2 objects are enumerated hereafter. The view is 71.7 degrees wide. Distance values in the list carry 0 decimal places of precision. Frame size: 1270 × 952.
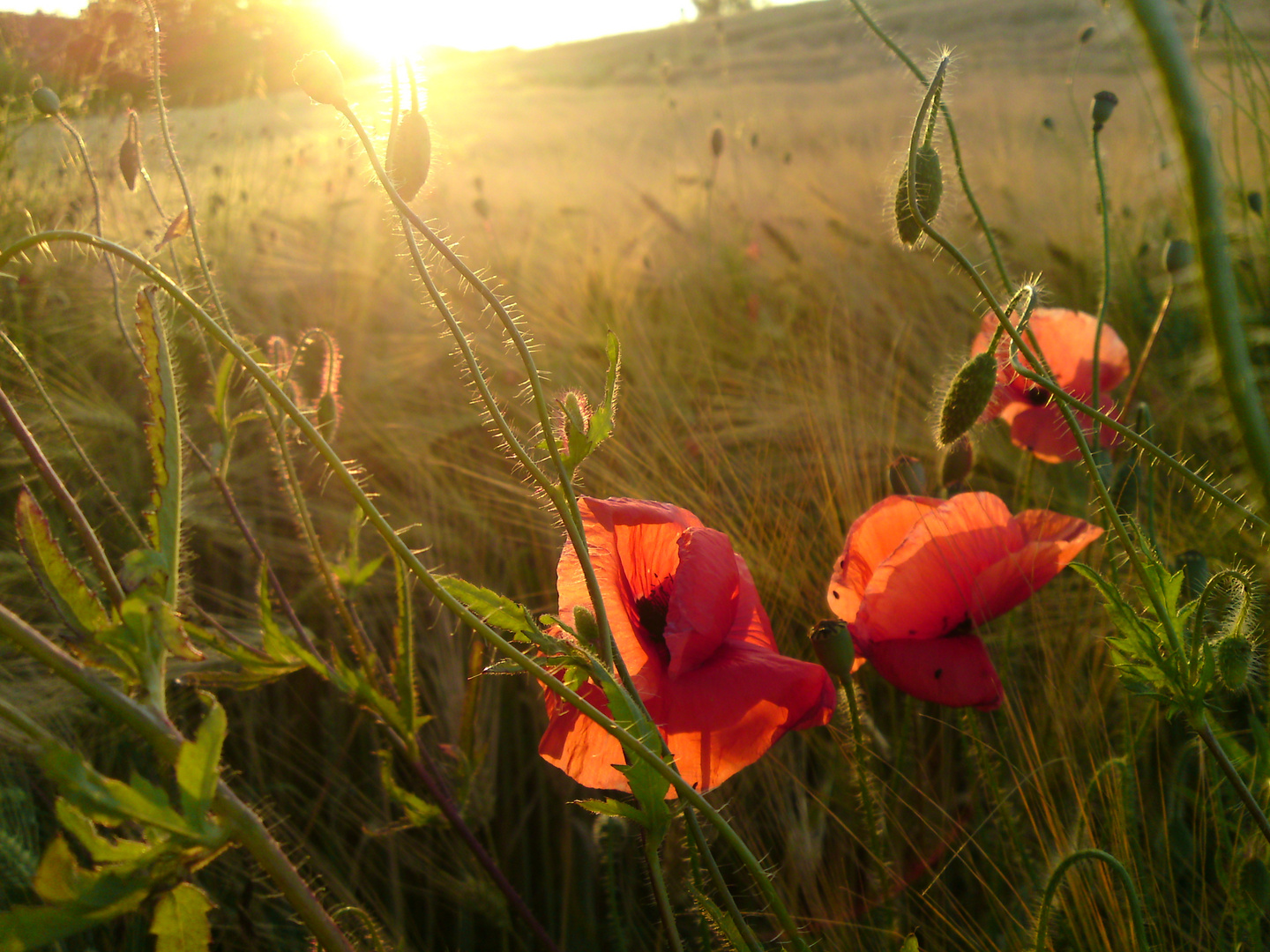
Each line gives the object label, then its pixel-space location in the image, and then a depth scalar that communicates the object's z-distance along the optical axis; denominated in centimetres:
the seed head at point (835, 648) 46
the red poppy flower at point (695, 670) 42
